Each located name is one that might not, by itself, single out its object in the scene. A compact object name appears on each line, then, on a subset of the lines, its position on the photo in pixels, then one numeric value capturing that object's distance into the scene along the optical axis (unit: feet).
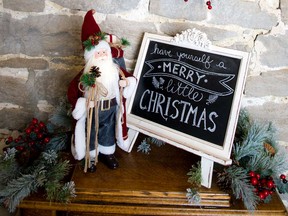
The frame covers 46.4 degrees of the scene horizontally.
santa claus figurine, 3.18
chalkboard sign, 3.40
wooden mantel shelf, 3.15
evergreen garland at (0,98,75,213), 3.12
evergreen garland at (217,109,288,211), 3.21
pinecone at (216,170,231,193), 3.32
